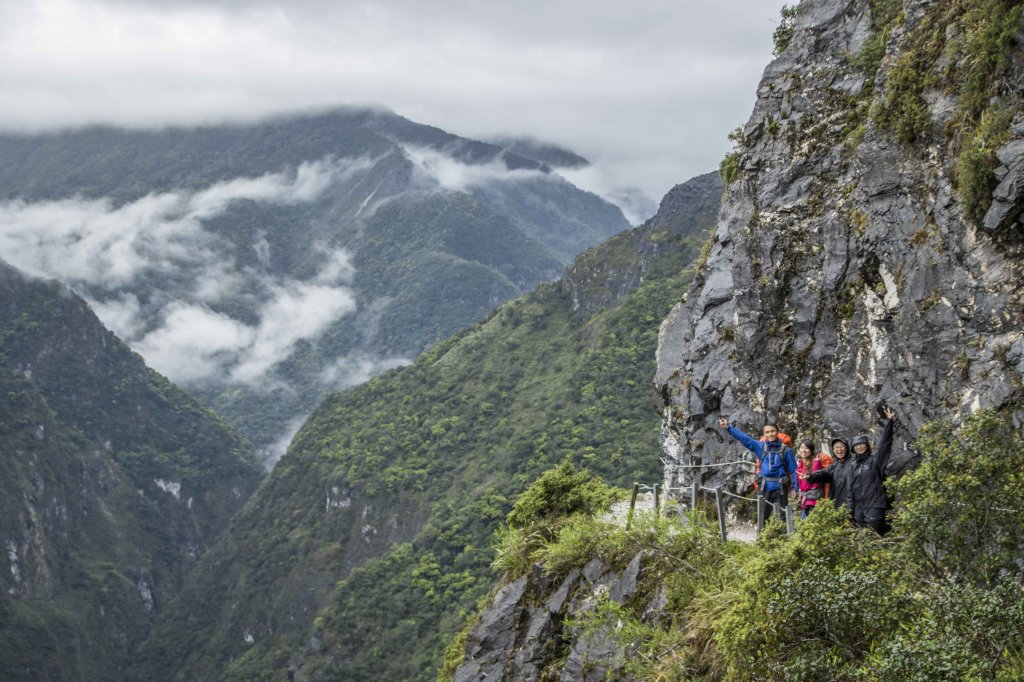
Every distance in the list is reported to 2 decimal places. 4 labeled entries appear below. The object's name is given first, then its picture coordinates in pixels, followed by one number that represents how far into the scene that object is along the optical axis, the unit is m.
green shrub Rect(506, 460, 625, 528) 18.25
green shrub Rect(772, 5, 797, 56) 20.12
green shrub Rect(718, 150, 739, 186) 20.20
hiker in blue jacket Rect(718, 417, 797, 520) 13.47
